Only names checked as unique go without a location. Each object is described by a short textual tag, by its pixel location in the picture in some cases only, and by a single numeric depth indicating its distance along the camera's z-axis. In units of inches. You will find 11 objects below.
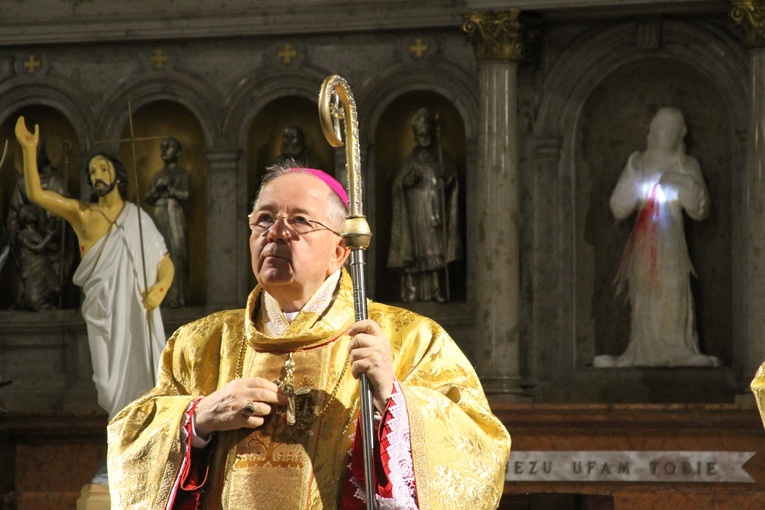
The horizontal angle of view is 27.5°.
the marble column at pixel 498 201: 434.3
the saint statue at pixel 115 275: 407.2
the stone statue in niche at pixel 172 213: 482.0
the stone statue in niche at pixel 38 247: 490.0
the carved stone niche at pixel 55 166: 494.6
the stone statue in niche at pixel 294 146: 476.4
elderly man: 155.6
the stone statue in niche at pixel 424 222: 462.0
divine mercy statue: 438.0
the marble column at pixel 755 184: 412.5
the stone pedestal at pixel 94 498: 383.6
